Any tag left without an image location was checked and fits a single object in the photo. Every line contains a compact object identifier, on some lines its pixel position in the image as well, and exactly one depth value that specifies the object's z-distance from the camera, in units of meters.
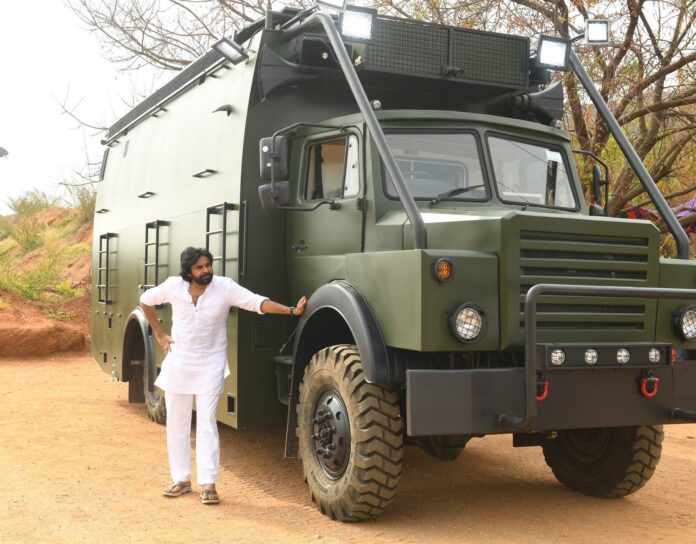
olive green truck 5.25
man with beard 6.39
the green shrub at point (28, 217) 30.00
